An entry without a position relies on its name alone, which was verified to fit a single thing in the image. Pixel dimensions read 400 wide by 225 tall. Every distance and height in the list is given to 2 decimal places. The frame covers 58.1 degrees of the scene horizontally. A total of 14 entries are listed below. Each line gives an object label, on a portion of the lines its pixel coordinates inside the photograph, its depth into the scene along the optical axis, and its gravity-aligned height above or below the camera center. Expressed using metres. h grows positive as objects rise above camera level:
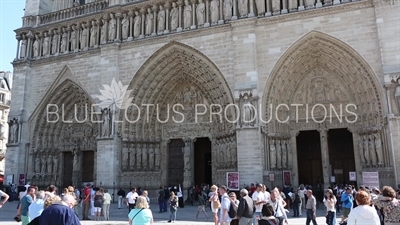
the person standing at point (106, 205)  12.52 -1.15
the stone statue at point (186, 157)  19.47 +0.72
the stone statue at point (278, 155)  16.66 +0.66
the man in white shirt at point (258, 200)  8.18 -0.70
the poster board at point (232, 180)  15.86 -0.44
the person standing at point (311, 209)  9.01 -0.99
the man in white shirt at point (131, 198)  12.26 -0.91
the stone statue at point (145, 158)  19.80 +0.71
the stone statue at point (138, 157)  19.66 +0.76
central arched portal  19.02 +2.79
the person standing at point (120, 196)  16.86 -1.16
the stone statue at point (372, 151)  15.24 +0.73
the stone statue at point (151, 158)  19.95 +0.68
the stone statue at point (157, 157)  20.12 +0.76
